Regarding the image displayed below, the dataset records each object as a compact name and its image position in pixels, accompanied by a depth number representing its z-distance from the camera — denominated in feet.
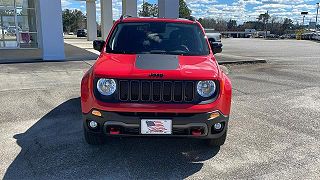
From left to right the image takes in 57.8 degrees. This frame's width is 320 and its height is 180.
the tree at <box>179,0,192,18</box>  168.01
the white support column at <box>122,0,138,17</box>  74.84
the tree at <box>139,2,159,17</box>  183.65
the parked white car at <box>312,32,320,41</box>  180.26
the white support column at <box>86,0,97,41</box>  102.83
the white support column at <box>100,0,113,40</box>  89.30
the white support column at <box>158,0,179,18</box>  44.87
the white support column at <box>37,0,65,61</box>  39.37
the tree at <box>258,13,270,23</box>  344.49
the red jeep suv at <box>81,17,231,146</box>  11.02
